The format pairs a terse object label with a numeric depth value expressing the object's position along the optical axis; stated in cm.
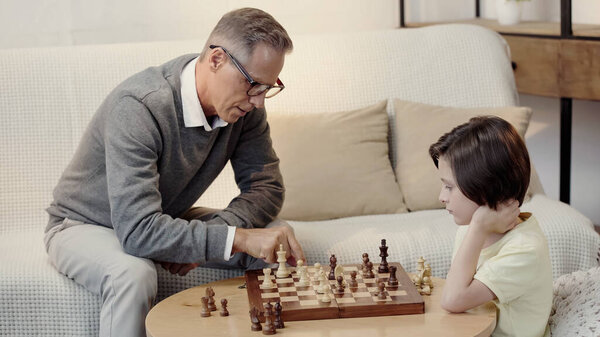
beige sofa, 239
